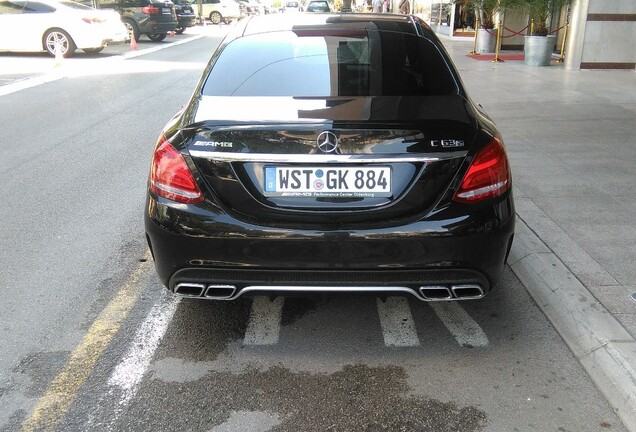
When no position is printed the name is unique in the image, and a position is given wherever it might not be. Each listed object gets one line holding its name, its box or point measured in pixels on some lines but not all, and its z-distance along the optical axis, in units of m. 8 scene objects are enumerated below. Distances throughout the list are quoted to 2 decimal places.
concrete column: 14.32
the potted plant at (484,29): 17.86
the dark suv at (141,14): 23.12
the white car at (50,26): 17.11
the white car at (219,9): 39.84
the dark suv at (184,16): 27.98
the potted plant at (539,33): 14.63
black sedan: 2.92
